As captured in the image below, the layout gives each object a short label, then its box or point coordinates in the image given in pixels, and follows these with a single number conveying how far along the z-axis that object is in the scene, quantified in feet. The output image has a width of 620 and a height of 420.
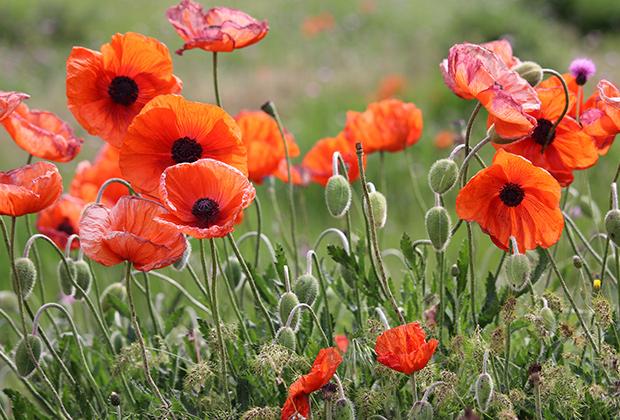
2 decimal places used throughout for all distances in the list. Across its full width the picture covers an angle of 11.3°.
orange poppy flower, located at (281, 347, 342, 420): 5.73
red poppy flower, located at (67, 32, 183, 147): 6.10
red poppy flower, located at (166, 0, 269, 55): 6.14
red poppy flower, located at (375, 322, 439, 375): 5.72
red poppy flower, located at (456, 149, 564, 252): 5.91
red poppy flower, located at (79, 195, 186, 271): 5.82
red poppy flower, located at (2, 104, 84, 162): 6.30
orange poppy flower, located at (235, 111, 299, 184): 6.71
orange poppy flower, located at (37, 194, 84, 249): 6.77
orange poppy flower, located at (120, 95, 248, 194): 5.92
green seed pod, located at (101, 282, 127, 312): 6.50
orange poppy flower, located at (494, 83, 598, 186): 6.10
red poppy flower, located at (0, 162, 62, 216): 5.90
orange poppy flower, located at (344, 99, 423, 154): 6.65
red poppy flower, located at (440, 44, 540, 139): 5.86
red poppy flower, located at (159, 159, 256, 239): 5.81
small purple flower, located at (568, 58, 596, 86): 6.32
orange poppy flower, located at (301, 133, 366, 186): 6.71
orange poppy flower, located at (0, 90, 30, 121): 5.98
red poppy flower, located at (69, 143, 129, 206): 6.84
